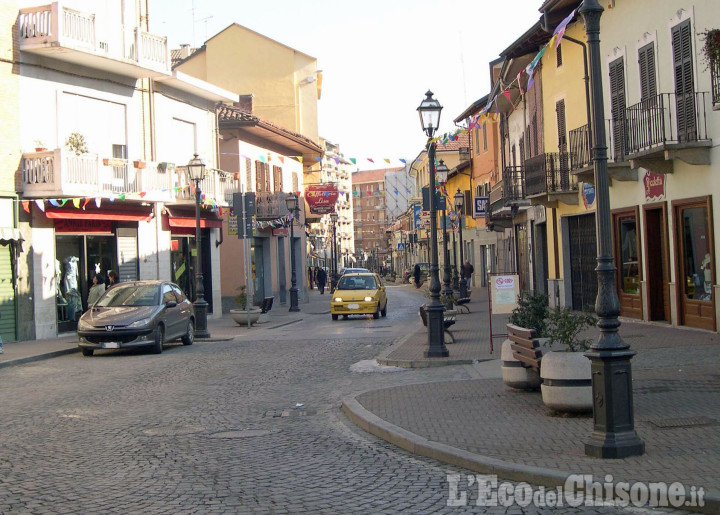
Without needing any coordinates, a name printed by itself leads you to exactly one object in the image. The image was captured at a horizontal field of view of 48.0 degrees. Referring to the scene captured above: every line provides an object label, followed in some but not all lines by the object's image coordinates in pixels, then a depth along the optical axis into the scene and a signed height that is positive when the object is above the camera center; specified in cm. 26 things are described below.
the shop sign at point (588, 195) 2212 +209
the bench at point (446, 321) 1692 -96
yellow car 2852 -60
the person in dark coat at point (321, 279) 5394 +14
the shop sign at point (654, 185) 1795 +186
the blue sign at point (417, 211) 5831 +490
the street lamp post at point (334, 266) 5775 +134
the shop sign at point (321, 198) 4347 +451
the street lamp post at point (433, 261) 1479 +29
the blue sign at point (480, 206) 3316 +282
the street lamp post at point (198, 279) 2242 +20
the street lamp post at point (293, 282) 3397 -1
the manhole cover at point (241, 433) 901 -168
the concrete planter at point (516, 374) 1045 -131
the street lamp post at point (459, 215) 3303 +253
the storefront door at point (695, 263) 1616 +6
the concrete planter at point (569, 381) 850 -116
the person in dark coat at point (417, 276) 5628 +8
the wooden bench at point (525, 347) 960 -91
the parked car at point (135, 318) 1788 -67
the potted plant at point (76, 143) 2345 +434
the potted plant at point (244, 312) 2672 -93
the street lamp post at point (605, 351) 679 -69
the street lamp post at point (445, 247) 2362 +107
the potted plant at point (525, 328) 1048 -80
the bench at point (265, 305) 2870 -76
